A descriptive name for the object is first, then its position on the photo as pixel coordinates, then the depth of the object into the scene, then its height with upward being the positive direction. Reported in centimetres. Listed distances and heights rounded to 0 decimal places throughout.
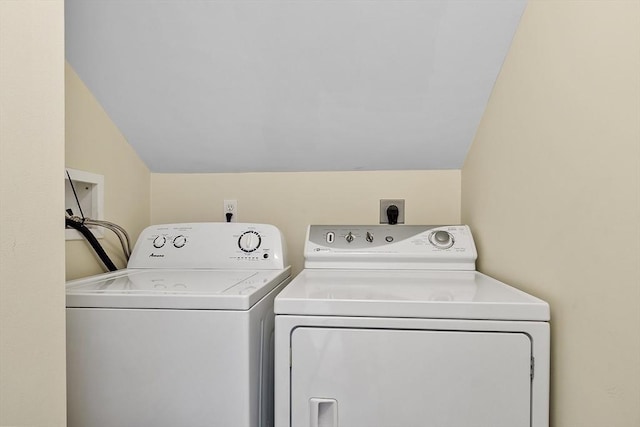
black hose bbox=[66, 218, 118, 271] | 128 -13
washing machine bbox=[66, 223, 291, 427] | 86 -35
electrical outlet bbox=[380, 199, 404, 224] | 173 -1
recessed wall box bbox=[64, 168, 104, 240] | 129 +3
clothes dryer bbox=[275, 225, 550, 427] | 84 -35
